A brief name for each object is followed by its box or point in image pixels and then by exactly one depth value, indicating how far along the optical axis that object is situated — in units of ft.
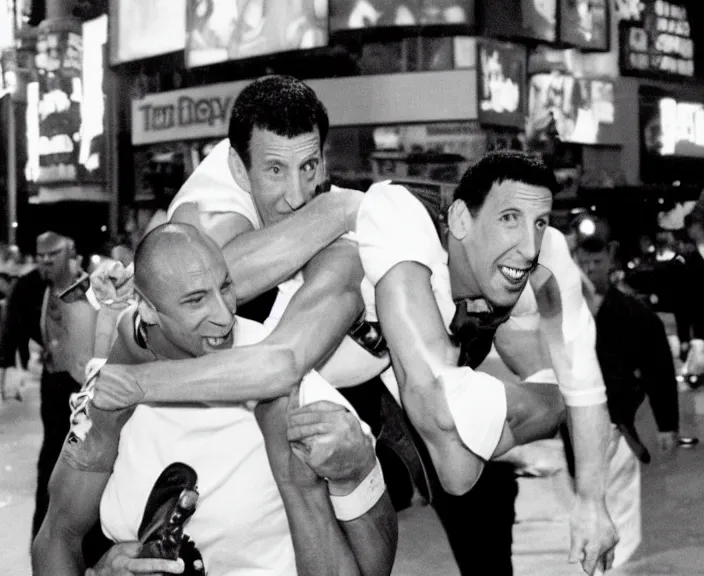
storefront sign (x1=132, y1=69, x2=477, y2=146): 79.61
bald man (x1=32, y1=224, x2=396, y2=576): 8.84
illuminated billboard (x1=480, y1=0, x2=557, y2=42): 81.92
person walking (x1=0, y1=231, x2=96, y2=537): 21.70
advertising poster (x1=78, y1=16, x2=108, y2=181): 112.98
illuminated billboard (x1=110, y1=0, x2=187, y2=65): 99.71
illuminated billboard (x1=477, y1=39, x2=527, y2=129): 79.97
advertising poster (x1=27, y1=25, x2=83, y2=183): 116.88
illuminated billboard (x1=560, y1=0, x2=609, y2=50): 87.45
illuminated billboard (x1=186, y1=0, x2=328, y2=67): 81.66
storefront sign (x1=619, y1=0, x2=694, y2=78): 107.96
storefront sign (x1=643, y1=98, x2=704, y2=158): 111.65
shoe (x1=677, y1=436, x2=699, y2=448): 31.55
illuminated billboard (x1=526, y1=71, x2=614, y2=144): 91.09
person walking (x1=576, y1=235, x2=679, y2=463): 22.82
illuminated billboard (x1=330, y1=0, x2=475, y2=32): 79.51
